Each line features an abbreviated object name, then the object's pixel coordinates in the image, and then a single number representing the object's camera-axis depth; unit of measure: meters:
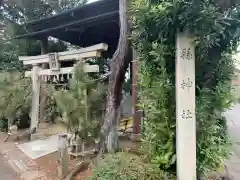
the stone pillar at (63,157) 4.69
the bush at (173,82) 3.05
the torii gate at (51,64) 6.16
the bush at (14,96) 8.55
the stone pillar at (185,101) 3.06
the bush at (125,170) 3.27
